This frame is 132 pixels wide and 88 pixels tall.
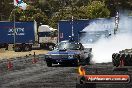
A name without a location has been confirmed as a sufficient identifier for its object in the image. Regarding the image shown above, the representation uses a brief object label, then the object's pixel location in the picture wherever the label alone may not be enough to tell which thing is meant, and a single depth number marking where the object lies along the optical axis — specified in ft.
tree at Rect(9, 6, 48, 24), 269.64
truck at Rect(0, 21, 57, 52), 194.49
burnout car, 86.74
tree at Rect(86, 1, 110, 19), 276.96
